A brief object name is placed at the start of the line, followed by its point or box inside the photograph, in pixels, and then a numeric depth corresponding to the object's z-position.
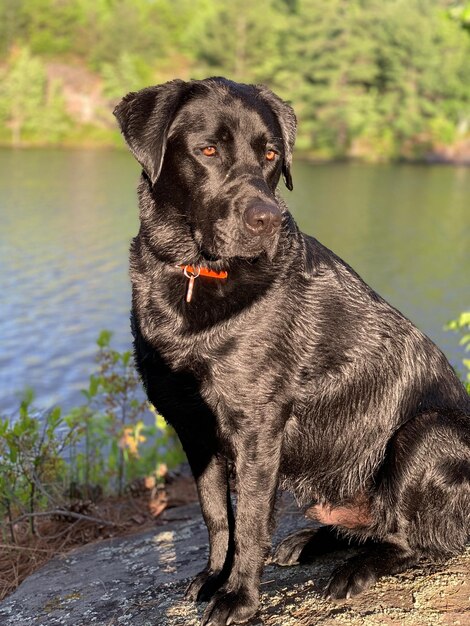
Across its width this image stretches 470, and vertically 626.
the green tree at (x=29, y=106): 53.56
